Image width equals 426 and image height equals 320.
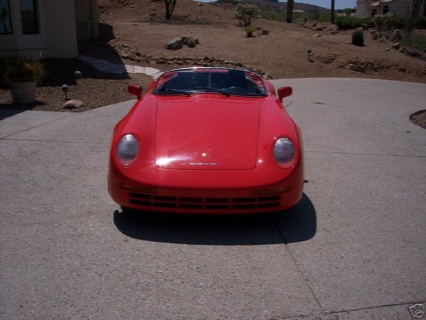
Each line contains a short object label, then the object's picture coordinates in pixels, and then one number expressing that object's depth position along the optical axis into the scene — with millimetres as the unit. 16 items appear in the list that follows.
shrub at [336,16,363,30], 32781
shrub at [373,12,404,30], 25859
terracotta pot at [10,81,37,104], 9281
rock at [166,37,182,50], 18094
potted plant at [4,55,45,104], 9266
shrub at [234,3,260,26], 25594
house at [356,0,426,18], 52656
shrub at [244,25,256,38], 20219
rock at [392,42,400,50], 19656
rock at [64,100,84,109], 9172
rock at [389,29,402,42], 21484
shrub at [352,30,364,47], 19250
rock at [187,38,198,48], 18422
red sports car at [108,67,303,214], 3863
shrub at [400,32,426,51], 20444
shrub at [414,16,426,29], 31853
